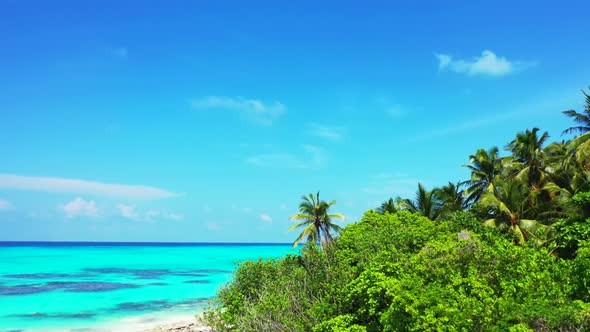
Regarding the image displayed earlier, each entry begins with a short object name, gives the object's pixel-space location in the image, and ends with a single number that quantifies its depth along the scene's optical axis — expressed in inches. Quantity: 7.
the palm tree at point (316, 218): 1230.3
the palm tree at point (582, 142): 802.8
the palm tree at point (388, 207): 1344.0
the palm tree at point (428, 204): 1262.3
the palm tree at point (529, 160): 1019.9
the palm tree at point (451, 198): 1235.9
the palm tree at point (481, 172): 1203.9
